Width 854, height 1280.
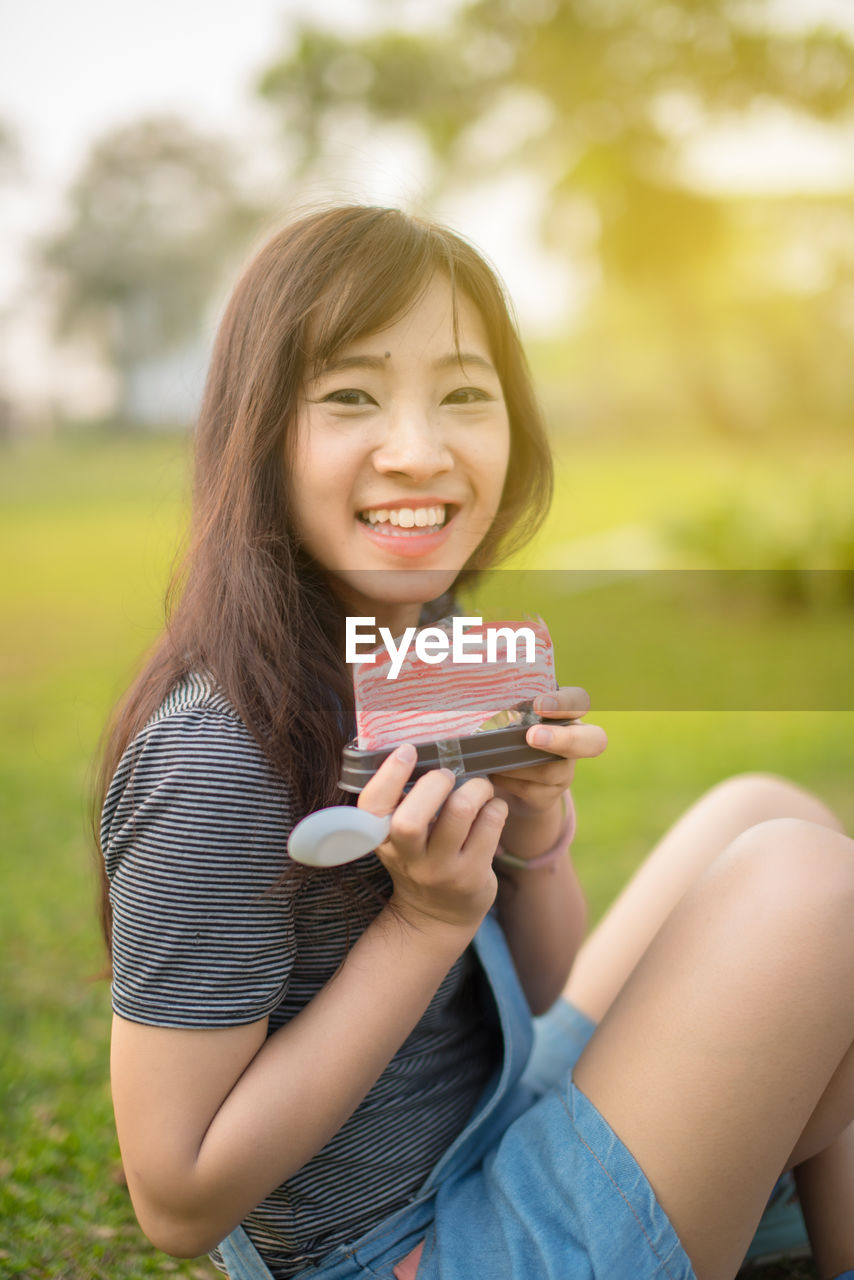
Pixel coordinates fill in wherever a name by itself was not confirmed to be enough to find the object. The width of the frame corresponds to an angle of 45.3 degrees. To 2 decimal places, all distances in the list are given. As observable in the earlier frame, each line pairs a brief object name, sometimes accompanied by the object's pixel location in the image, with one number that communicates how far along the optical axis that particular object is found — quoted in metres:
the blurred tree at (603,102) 10.19
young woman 1.23
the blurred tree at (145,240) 16.81
